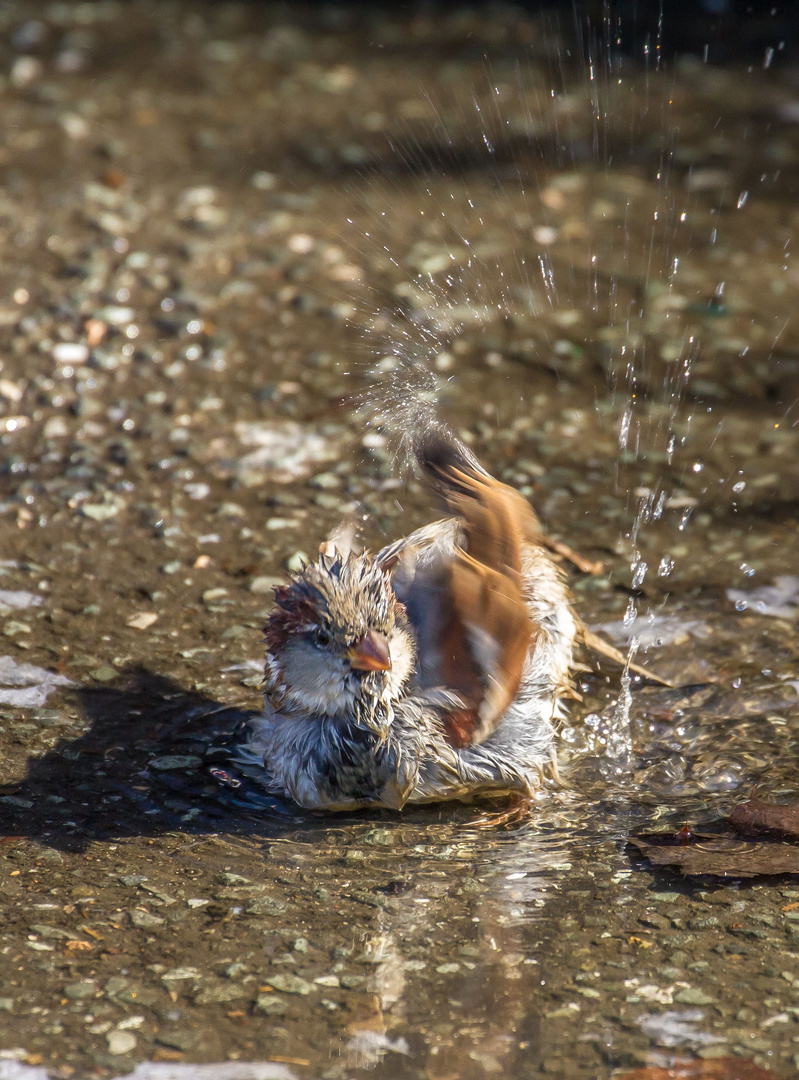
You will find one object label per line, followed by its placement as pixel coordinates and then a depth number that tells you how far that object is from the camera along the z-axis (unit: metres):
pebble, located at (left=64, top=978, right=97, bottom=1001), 5.95
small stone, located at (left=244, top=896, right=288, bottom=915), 6.65
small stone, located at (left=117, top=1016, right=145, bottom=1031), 5.75
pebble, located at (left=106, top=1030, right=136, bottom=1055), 5.61
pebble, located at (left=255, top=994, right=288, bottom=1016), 5.88
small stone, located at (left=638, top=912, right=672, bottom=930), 6.57
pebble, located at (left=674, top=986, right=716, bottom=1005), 5.96
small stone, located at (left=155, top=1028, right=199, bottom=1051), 5.65
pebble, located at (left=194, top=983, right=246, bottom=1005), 5.95
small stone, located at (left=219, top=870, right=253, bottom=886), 6.88
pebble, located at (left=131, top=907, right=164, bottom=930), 6.51
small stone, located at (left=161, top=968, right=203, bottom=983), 6.11
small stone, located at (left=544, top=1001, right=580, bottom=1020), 5.87
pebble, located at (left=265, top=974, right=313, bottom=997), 6.04
